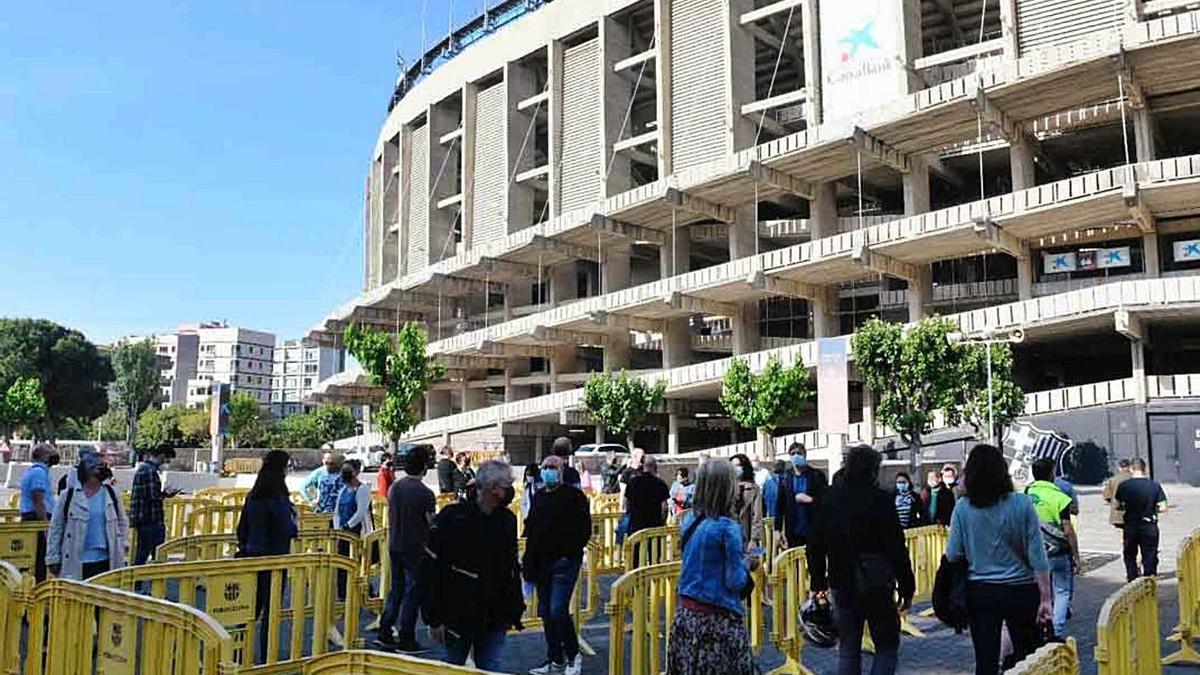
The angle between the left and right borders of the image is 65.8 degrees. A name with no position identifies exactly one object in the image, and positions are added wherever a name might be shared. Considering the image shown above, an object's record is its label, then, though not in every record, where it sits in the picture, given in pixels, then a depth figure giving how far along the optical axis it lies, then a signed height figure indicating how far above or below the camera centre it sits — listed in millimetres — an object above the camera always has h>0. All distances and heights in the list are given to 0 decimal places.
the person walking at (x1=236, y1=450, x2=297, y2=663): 7238 -562
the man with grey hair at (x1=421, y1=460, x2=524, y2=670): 5156 -731
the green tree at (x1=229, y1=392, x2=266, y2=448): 64312 +1912
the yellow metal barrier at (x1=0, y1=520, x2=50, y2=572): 8984 -931
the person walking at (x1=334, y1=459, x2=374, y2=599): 9852 -648
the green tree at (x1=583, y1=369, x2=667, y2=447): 41219 +1926
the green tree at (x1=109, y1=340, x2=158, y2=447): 92438 +6815
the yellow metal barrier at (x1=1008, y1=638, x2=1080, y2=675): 3025 -763
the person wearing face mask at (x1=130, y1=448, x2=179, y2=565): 9969 -689
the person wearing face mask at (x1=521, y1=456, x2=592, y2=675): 6766 -773
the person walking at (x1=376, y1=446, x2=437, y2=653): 7633 -771
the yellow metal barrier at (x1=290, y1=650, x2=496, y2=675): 3006 -718
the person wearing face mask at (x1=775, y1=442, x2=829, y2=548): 10680 -648
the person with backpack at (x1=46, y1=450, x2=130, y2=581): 7504 -679
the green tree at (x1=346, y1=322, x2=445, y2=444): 43500 +3530
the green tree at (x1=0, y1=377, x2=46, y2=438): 57625 +2619
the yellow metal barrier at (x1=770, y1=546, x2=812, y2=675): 7523 -1334
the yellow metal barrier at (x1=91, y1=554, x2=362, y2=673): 5840 -964
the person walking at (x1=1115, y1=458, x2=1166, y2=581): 9578 -750
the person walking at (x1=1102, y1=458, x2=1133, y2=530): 10099 -610
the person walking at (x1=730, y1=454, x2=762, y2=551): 10445 -754
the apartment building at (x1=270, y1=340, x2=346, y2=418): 155500 +12345
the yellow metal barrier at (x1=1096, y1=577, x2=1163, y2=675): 4051 -919
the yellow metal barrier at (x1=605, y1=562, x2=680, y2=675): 6094 -1142
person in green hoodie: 7156 -650
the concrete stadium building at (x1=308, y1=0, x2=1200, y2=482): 31234 +10979
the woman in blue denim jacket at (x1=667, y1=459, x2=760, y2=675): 4477 -713
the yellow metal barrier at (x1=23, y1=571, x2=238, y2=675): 3959 -886
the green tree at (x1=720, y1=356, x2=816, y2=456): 35219 +1827
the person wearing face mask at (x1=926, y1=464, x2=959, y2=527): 11227 -758
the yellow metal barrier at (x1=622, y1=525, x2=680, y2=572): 8867 -1018
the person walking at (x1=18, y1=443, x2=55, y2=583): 9344 -496
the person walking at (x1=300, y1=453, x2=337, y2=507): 11242 -506
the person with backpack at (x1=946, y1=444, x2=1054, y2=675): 5008 -658
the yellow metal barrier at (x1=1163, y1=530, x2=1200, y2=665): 7652 -1346
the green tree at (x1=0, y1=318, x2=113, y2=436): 71938 +6375
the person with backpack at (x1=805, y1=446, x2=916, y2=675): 5379 -686
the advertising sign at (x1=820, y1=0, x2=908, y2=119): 36738 +15733
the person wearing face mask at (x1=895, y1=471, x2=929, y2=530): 11391 -796
